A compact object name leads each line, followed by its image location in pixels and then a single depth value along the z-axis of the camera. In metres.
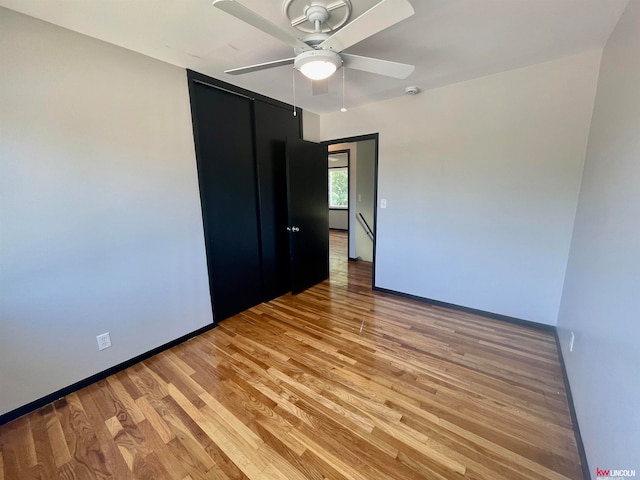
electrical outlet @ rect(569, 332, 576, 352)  1.74
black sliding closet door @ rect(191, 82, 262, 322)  2.45
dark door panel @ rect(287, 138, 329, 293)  3.14
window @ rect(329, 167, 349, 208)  8.35
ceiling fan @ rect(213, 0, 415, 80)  1.08
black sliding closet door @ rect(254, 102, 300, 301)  2.97
